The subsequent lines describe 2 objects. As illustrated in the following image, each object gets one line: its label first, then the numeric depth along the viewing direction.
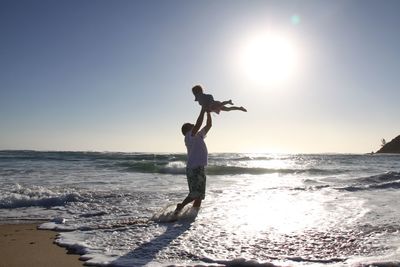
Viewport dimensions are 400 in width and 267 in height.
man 6.65
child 6.23
